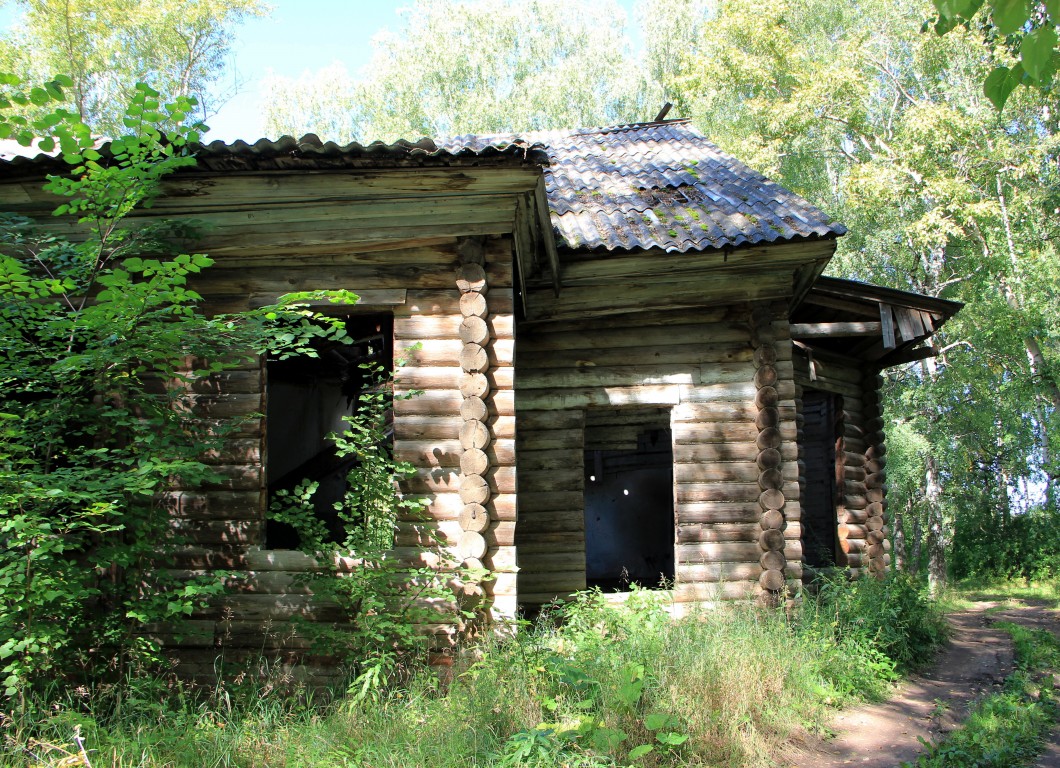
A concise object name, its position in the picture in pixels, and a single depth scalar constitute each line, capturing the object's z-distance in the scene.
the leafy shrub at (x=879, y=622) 7.65
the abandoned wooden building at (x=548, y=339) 6.44
